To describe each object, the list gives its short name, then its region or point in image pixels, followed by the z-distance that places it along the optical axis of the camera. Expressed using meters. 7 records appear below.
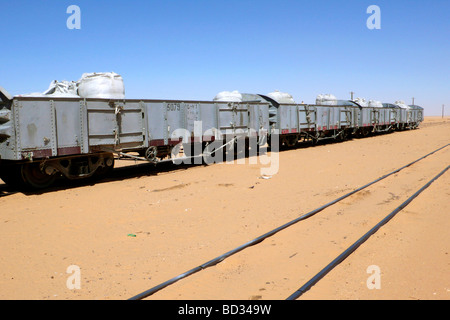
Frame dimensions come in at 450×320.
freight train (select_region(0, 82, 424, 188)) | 8.01
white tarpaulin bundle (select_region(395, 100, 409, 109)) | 38.77
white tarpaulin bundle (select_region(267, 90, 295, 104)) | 18.47
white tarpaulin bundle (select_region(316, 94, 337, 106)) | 26.48
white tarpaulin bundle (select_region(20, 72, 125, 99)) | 9.98
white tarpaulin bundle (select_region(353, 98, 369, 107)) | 30.69
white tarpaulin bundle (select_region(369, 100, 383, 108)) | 32.69
